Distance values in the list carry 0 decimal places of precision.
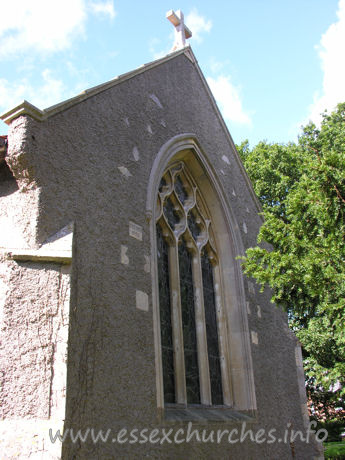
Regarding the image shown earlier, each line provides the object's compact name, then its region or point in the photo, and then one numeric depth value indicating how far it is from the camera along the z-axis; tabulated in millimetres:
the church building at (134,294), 3973
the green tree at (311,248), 5324
